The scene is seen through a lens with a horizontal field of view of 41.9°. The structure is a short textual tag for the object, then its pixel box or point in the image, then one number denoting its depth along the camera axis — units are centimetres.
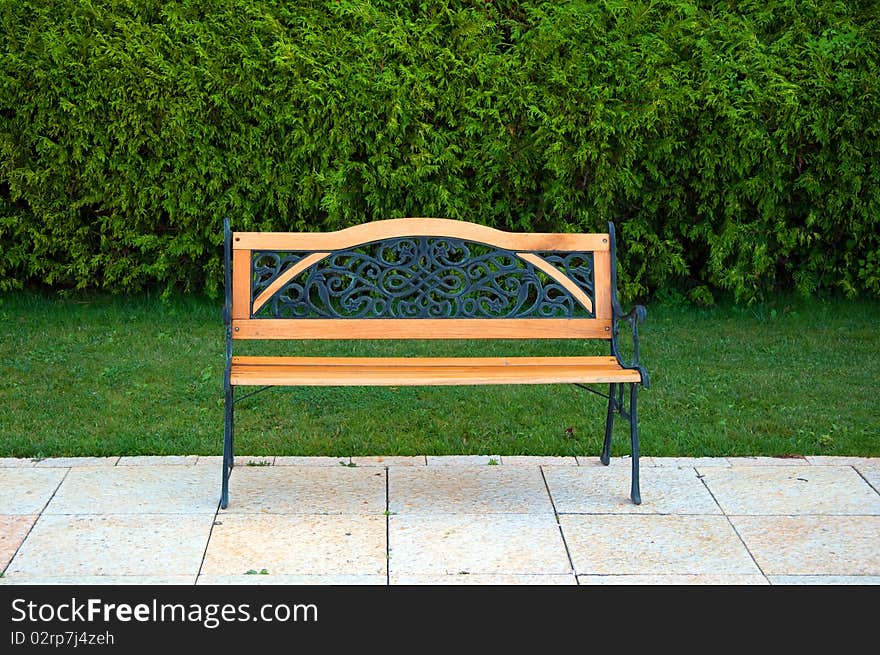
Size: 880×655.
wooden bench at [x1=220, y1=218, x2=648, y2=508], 421
